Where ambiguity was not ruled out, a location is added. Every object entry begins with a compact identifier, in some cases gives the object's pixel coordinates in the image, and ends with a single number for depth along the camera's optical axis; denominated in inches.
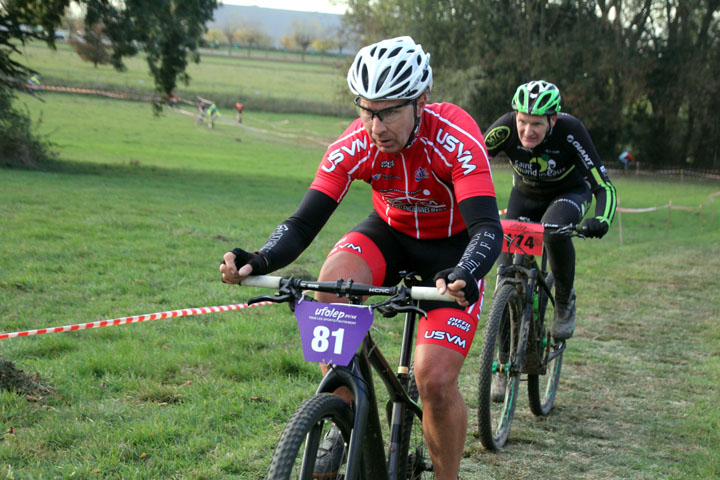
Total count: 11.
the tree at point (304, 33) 5590.6
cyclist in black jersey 232.1
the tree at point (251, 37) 5587.1
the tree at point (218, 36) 5132.9
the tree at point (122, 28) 808.3
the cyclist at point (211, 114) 2009.7
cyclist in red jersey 138.2
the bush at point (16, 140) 858.8
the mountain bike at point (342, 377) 108.6
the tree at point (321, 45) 5103.8
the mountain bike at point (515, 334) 203.3
